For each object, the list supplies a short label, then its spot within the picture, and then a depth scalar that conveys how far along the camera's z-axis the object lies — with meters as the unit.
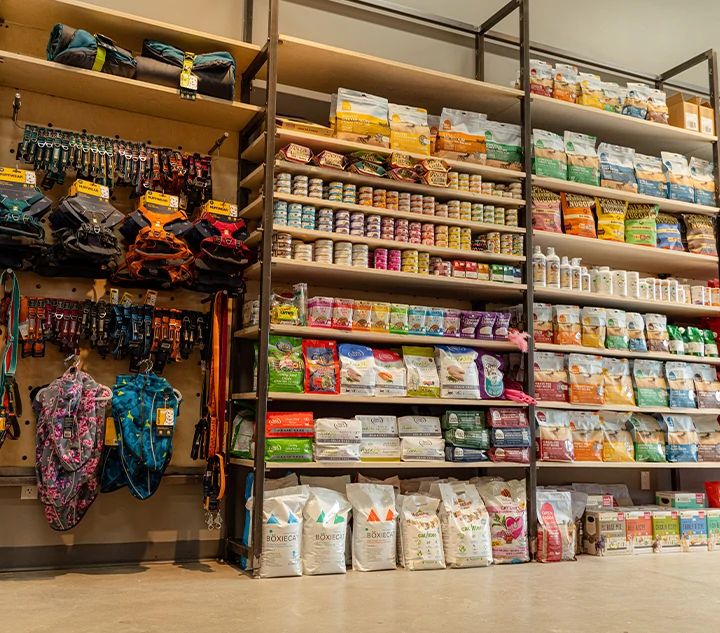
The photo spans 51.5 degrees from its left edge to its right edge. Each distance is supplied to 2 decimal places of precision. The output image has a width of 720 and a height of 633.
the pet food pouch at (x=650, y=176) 5.61
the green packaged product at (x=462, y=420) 4.66
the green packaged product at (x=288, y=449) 4.08
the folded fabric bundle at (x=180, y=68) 4.15
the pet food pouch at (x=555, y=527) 4.65
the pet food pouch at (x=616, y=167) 5.47
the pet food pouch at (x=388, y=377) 4.48
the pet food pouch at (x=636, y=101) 5.61
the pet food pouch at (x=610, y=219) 5.41
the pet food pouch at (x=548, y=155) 5.19
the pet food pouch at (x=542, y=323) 5.10
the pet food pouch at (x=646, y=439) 5.27
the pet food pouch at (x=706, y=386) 5.56
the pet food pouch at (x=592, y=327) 5.21
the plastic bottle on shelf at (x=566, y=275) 5.20
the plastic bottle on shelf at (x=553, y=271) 5.14
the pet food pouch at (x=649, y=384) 5.32
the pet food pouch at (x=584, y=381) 5.07
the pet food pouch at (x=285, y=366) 4.20
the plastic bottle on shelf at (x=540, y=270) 5.09
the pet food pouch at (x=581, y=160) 5.33
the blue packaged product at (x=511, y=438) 4.69
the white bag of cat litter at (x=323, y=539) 4.02
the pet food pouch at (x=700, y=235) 5.77
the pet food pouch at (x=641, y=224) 5.54
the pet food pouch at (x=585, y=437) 5.04
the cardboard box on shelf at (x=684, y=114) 5.84
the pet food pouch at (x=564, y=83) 5.30
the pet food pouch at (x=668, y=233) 5.67
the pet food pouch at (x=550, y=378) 5.01
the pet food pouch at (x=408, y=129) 4.75
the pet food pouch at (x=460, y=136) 4.92
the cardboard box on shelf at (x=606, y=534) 4.89
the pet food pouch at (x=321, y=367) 4.30
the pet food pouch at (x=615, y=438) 5.14
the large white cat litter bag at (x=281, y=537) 3.92
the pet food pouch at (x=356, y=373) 4.39
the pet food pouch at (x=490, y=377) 4.78
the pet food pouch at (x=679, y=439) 5.38
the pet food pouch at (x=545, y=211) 5.18
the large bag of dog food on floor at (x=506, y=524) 4.55
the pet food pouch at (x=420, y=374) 4.57
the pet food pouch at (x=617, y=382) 5.23
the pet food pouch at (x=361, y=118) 4.58
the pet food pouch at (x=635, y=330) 5.38
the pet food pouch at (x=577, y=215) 5.28
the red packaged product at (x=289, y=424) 4.12
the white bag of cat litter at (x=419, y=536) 4.25
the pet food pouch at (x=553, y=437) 4.89
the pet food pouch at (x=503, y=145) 5.04
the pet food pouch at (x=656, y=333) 5.46
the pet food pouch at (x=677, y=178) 5.73
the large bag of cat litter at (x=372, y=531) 4.16
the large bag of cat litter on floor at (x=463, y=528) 4.36
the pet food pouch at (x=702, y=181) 5.85
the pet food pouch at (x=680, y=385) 5.42
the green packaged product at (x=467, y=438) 4.62
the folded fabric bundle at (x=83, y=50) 3.90
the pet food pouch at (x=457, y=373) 4.65
